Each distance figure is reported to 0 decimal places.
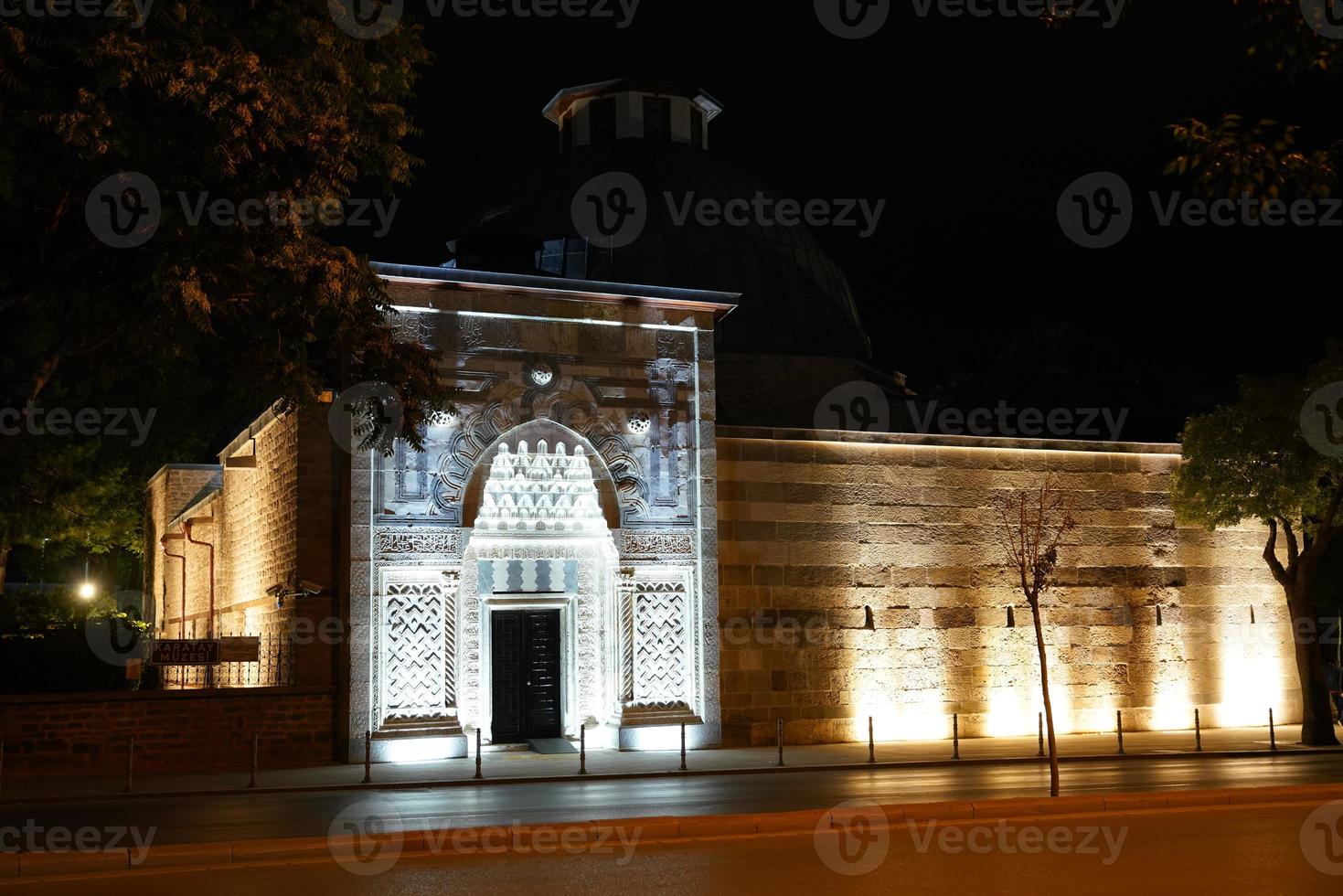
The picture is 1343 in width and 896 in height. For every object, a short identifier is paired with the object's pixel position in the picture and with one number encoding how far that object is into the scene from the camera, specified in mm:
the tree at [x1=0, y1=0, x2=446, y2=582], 14531
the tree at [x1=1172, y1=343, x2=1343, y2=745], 23516
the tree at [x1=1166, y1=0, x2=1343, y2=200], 9633
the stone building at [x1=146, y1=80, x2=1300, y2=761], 22000
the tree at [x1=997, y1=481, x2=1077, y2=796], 24891
